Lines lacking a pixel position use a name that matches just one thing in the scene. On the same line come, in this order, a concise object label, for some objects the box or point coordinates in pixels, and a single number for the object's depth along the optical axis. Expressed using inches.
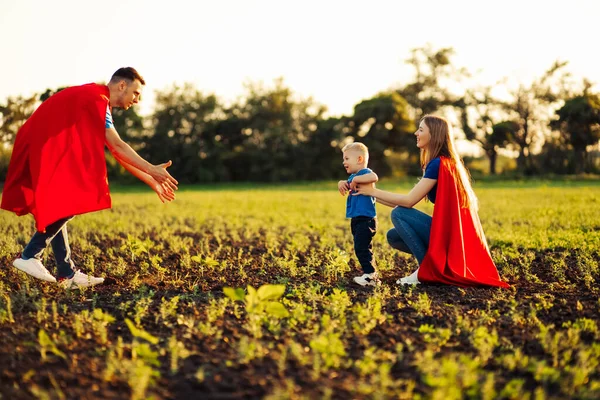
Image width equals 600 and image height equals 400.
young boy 213.5
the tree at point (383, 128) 1700.3
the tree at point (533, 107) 1664.6
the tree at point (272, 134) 1736.0
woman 212.1
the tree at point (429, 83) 1903.3
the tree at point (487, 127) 1670.8
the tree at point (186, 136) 1747.0
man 199.3
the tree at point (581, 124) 1524.4
